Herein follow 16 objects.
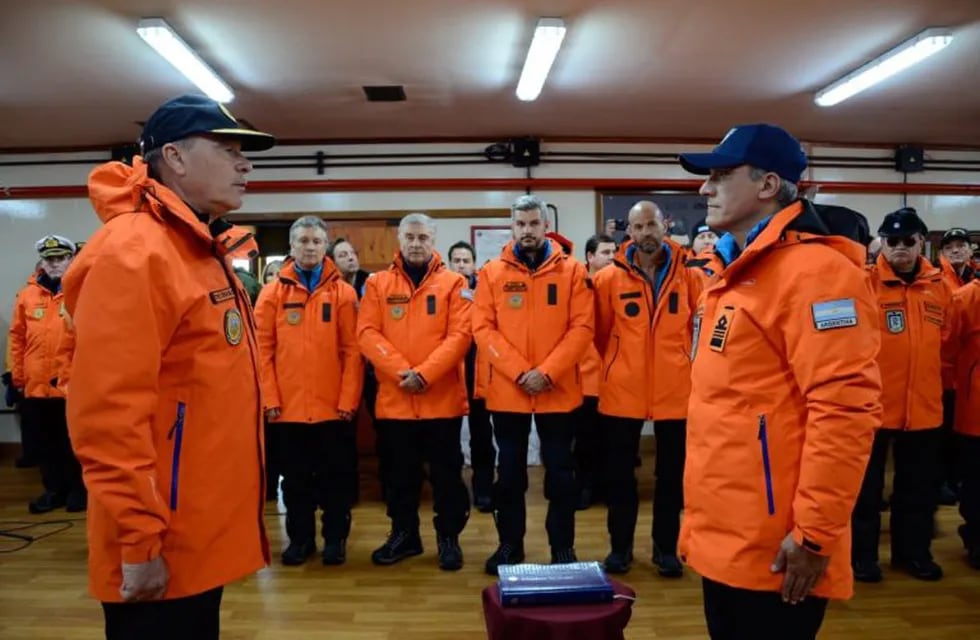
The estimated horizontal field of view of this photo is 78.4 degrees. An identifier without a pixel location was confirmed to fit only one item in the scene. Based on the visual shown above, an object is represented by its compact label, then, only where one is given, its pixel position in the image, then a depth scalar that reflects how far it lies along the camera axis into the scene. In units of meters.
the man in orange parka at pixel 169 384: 1.12
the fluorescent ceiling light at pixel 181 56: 3.65
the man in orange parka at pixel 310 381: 3.19
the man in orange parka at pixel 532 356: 2.95
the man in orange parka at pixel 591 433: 4.32
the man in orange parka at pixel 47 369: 4.38
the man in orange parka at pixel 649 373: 3.00
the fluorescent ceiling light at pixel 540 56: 3.74
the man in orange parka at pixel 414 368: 3.15
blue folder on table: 1.67
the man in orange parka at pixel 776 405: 1.21
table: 1.58
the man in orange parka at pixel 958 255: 4.18
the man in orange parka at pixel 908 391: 2.94
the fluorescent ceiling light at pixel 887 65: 3.93
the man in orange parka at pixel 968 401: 3.15
